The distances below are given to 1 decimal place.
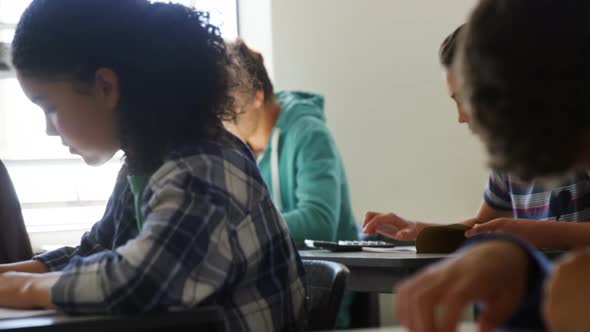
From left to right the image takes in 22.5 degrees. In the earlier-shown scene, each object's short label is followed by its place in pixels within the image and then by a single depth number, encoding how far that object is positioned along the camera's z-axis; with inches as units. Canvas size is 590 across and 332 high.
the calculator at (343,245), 146.7
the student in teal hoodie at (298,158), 195.9
